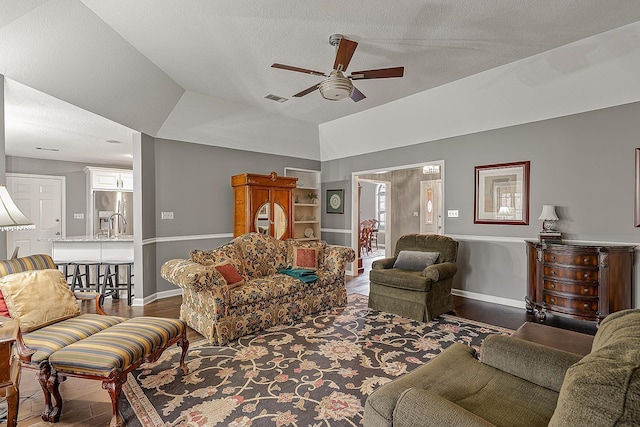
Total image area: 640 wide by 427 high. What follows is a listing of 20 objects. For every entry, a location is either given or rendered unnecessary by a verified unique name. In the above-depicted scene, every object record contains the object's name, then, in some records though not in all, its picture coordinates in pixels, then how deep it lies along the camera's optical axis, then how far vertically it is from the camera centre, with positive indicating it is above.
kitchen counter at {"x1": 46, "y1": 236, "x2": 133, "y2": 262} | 4.86 -0.58
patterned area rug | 2.10 -1.30
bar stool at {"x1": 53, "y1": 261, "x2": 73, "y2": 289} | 4.83 -0.80
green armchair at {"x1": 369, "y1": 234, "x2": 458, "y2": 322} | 3.80 -0.82
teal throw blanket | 3.93 -0.78
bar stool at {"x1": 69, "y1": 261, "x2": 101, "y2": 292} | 4.83 -1.06
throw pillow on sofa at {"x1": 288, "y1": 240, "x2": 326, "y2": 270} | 4.29 -0.59
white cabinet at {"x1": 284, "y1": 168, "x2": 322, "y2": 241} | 6.94 +0.09
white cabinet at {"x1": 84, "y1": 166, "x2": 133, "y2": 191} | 6.92 +0.70
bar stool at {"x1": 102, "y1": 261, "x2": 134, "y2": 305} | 4.67 -1.08
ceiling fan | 2.81 +1.20
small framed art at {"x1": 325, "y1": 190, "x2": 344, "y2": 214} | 6.78 +0.20
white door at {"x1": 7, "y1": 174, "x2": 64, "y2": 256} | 6.45 +0.06
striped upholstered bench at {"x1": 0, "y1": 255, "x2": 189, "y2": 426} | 1.93 -0.83
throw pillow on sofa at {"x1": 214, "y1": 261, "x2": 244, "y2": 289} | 3.45 -0.68
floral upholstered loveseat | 3.15 -0.81
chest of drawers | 3.37 -0.74
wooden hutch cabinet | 5.42 +0.11
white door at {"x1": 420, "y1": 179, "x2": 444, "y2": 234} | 8.19 +0.08
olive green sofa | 0.78 -0.72
